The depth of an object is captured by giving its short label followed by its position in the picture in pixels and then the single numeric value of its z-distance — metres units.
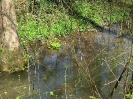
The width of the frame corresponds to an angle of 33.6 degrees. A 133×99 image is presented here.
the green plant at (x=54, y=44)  8.29
